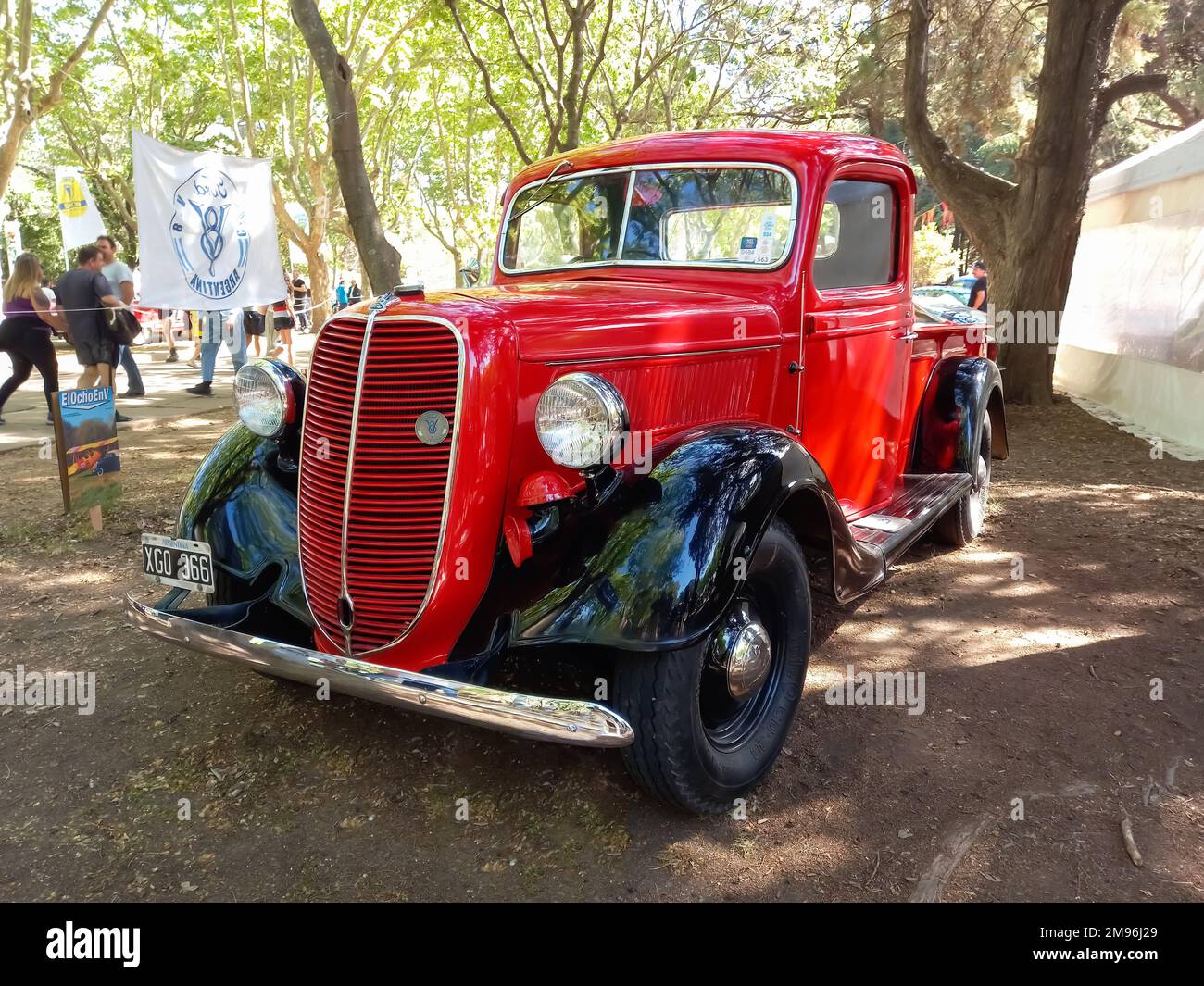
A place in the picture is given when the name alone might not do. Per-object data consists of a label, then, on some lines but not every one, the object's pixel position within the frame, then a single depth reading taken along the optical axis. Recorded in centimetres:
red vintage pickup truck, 232
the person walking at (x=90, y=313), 753
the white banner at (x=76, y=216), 1459
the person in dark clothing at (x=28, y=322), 736
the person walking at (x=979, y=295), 1145
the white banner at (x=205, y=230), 695
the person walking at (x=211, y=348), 1018
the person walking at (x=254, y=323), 1184
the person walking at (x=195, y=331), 1464
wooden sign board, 488
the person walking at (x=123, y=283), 899
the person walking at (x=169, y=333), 1428
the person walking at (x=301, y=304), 1856
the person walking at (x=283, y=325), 1252
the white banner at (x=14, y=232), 1856
